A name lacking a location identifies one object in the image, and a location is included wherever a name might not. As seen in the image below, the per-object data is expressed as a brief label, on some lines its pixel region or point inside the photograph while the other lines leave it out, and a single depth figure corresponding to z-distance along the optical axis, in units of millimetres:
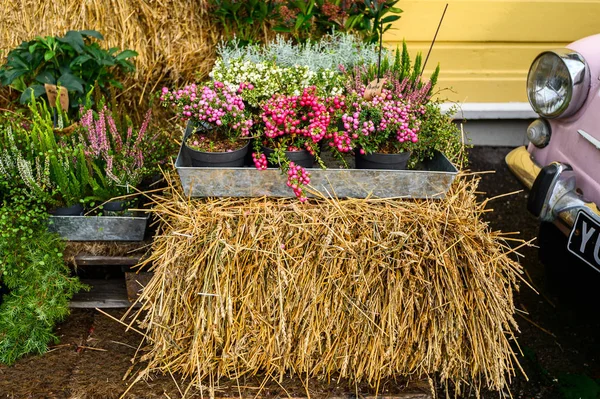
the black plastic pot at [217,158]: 1898
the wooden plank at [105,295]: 2285
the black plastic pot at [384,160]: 1952
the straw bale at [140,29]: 2613
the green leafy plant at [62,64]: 2449
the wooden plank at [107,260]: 2131
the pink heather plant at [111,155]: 2170
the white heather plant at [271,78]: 2107
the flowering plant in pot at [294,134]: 1889
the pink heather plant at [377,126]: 1948
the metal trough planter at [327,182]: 1907
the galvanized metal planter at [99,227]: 2119
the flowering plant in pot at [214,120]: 1921
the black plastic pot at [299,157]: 1940
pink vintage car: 2016
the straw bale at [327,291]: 1831
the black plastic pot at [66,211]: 2148
